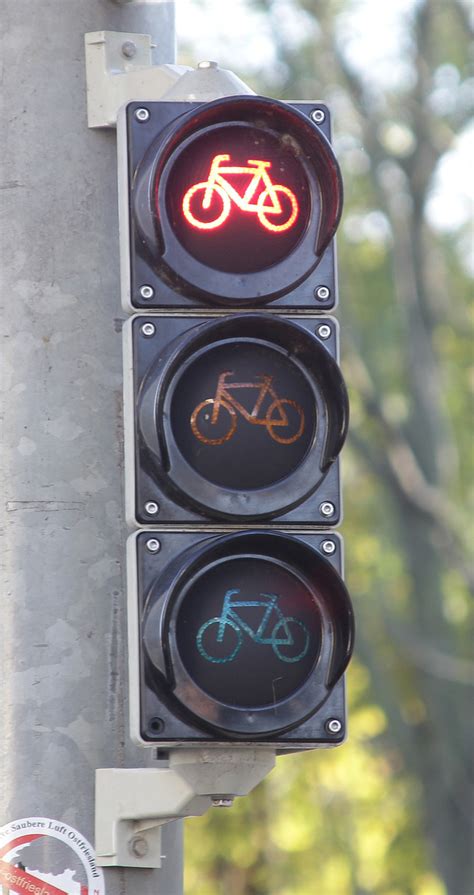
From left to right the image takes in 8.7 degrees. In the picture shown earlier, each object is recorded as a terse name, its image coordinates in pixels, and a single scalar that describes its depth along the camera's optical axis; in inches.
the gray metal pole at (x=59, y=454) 241.6
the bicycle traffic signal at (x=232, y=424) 221.5
